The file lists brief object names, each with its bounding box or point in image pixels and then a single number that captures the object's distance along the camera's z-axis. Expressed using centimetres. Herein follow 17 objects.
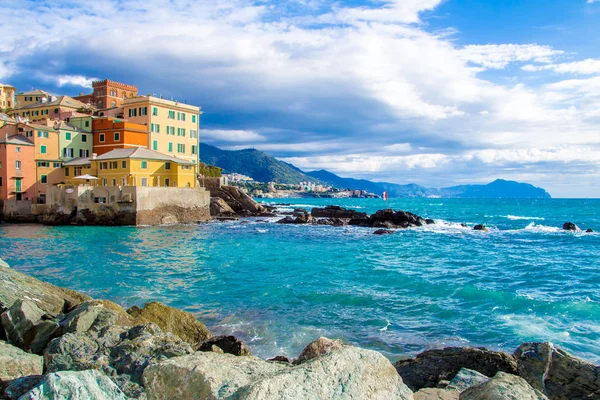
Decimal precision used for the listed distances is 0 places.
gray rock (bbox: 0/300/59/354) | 812
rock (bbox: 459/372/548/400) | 520
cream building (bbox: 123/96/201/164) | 5678
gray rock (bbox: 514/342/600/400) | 698
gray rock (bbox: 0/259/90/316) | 1052
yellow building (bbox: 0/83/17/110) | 9381
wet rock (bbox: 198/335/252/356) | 898
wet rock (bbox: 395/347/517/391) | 834
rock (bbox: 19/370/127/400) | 423
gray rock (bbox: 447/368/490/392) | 685
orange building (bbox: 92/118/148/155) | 5468
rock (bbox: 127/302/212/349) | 1120
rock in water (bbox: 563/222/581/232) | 5048
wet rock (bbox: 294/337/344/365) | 803
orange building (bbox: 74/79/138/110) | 7969
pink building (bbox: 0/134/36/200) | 4884
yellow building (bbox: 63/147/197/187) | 4794
